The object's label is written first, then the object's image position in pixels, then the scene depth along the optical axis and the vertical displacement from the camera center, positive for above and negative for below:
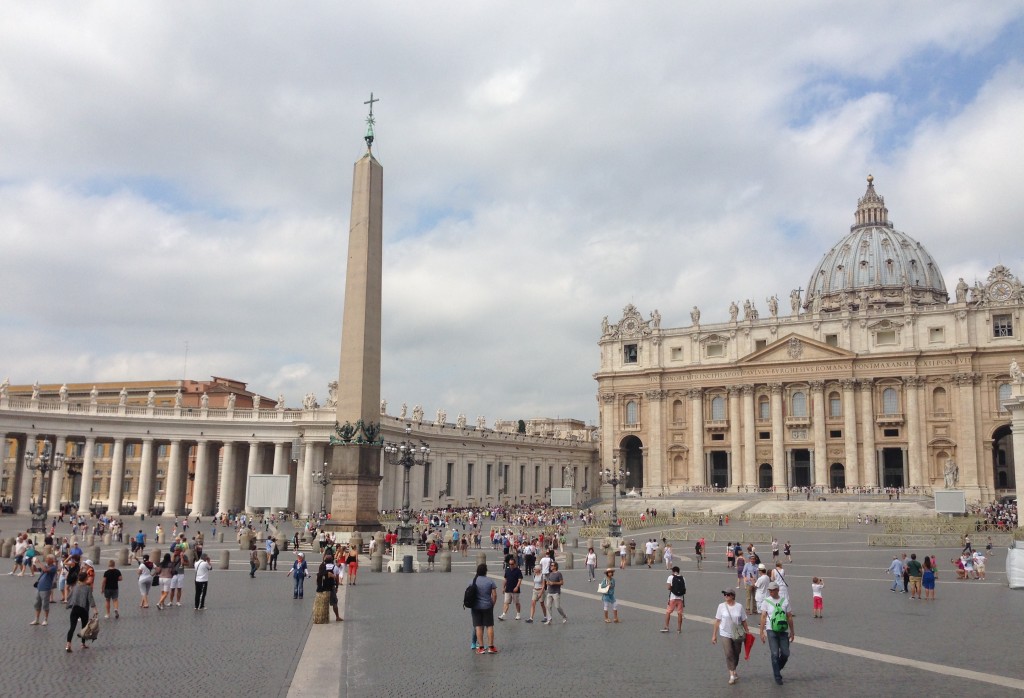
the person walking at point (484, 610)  11.24 -1.58
